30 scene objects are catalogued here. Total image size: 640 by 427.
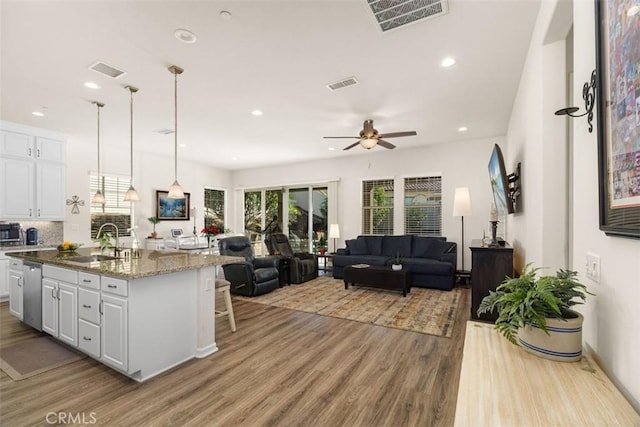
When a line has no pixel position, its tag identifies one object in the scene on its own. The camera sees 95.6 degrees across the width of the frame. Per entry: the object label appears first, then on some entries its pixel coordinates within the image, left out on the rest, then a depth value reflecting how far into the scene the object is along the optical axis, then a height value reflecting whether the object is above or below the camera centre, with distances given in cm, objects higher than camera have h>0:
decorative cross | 591 +23
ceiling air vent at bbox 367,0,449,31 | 224 +163
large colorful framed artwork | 88 +33
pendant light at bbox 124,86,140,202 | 371 +25
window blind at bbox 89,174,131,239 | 631 +18
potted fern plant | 114 -42
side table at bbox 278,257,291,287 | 584 -115
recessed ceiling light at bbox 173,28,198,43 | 257 +162
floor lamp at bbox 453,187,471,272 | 531 +22
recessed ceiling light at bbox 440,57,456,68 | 304 +162
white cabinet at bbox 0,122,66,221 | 483 +70
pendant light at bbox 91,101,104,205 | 402 +24
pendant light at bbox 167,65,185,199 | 344 +28
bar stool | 337 -96
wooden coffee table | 503 -114
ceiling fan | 453 +122
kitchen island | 236 -86
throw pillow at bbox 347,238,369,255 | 702 -80
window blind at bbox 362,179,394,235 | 736 +21
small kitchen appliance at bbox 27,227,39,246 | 522 -40
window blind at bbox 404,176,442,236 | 677 +20
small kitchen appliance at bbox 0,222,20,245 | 492 -33
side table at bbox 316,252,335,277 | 711 -142
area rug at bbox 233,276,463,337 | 376 -141
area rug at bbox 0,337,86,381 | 256 -138
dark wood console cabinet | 345 -67
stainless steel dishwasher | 328 -94
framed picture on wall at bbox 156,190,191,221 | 743 +17
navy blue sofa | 550 -92
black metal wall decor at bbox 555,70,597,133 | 119 +50
